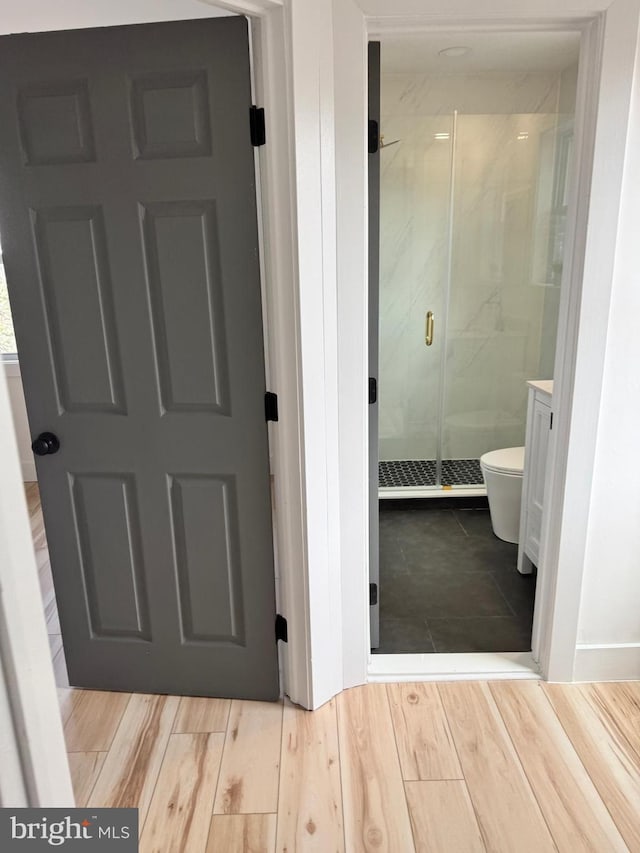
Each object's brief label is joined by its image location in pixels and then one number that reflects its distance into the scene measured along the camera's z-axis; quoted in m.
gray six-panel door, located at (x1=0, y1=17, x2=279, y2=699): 1.67
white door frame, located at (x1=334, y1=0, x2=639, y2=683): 1.69
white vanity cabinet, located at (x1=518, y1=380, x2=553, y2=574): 2.62
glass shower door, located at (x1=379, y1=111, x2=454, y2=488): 3.75
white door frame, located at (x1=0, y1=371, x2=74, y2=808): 0.63
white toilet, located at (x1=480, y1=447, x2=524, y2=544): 3.05
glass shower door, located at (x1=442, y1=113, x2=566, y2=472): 3.76
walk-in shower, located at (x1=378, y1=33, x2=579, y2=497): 3.62
